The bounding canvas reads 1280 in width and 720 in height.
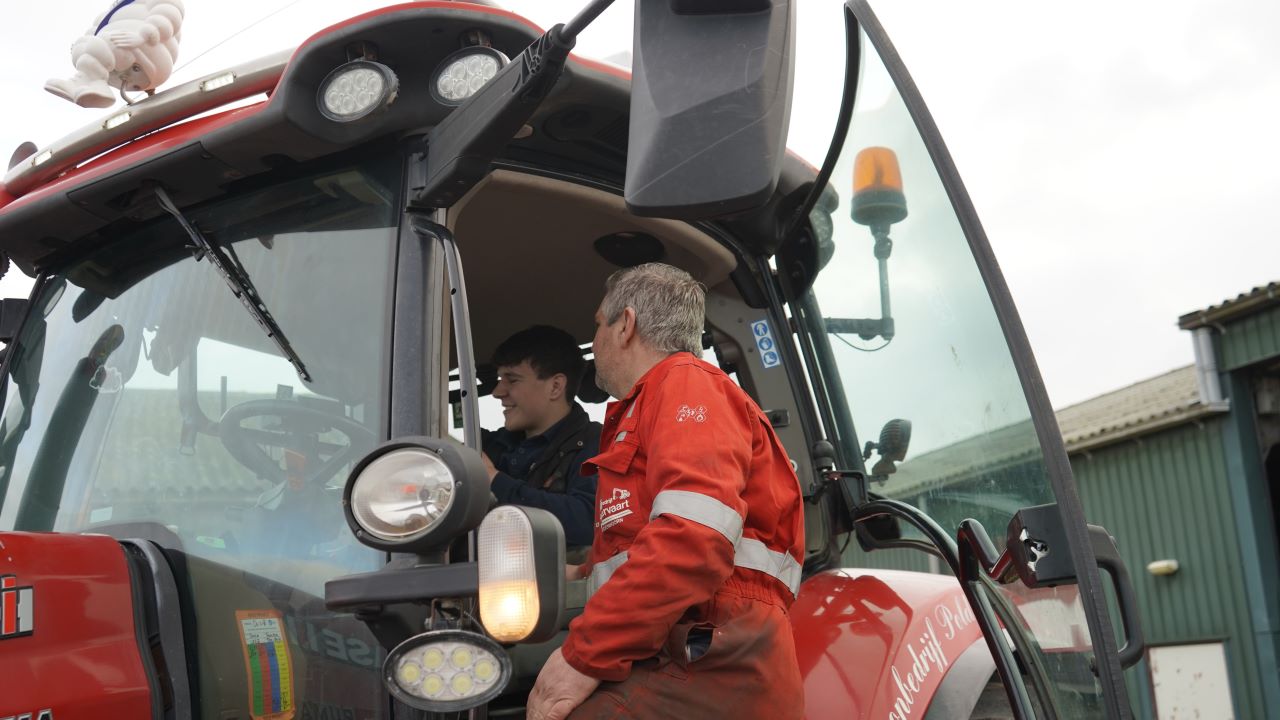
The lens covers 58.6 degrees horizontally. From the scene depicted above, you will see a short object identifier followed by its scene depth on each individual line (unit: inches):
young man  125.3
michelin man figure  101.2
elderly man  73.3
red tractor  66.6
